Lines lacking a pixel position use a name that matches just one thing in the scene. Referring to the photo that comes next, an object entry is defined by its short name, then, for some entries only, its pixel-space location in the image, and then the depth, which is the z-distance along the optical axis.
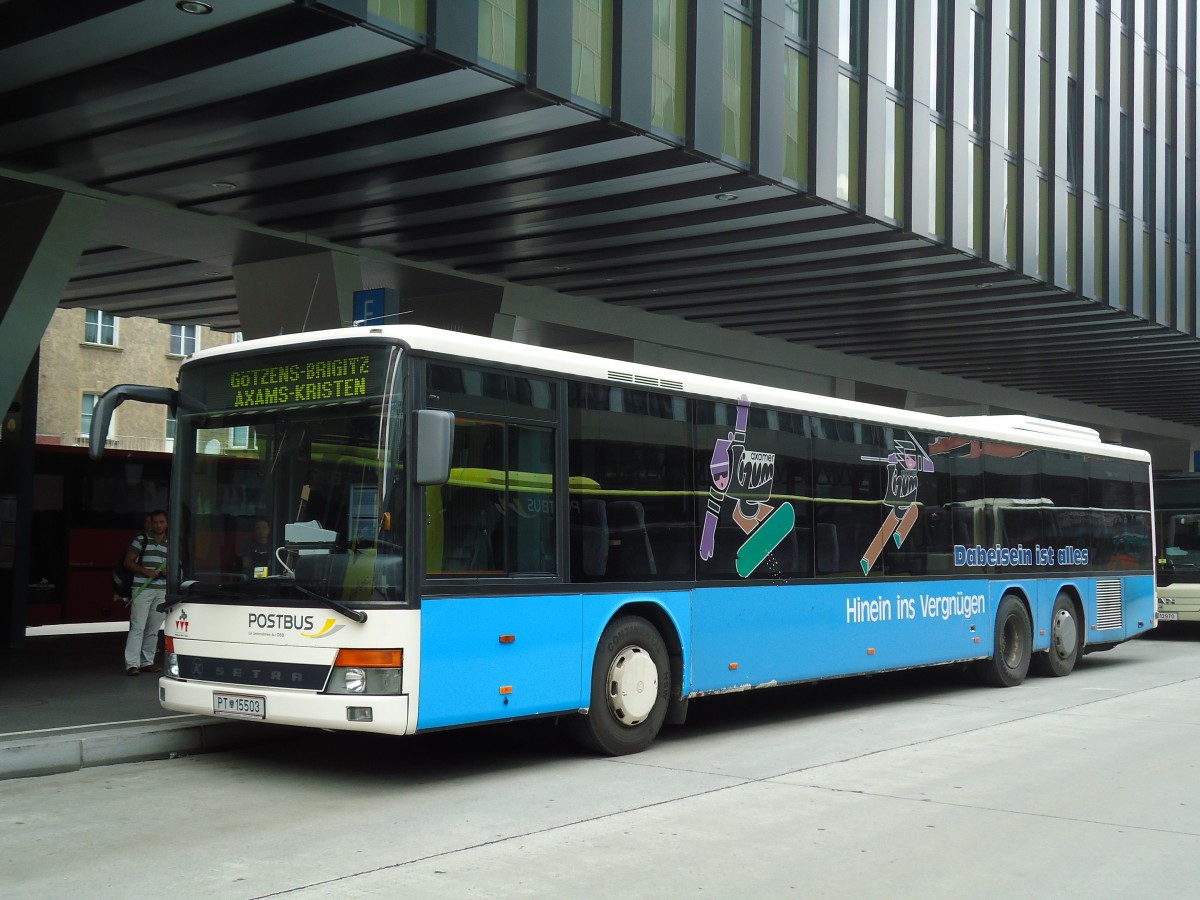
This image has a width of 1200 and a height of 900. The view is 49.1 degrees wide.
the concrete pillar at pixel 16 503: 16.22
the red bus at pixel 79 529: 19.64
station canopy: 9.71
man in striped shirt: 13.13
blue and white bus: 8.03
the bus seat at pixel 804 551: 11.41
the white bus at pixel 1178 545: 21.83
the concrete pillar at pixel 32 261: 12.33
